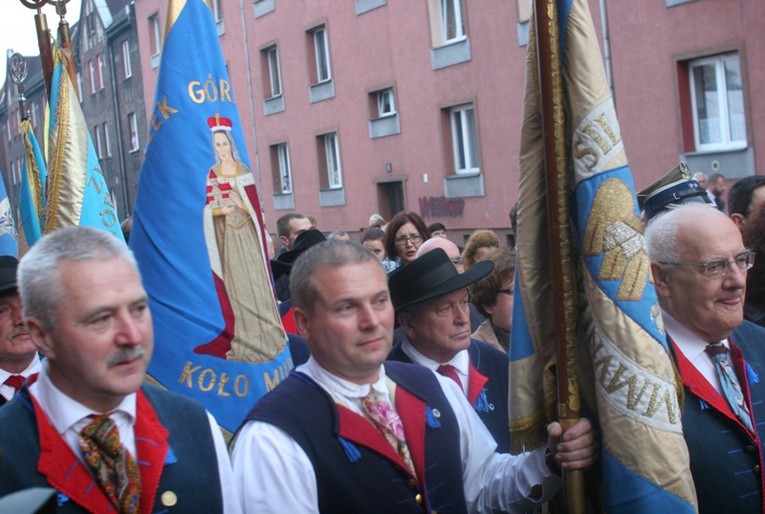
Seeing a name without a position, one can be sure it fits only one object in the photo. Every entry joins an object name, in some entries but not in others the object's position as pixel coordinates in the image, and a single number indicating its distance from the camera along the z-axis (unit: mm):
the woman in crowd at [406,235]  7801
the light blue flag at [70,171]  4520
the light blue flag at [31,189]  5821
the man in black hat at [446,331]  4203
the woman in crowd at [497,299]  5125
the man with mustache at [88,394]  2445
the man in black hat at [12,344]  4086
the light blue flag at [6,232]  6117
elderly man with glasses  3096
